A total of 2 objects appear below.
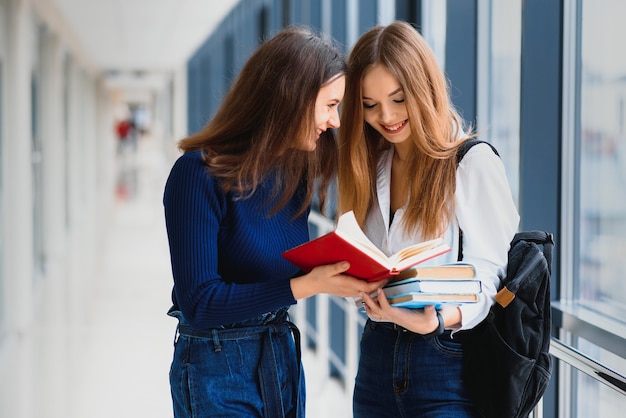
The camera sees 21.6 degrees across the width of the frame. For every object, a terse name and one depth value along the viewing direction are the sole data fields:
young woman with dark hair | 3.13
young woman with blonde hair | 3.16
